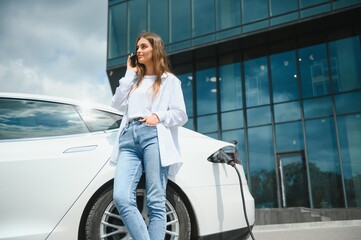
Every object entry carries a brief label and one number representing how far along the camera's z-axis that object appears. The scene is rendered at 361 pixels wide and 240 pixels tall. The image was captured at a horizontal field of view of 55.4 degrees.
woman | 2.22
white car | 2.32
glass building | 12.41
